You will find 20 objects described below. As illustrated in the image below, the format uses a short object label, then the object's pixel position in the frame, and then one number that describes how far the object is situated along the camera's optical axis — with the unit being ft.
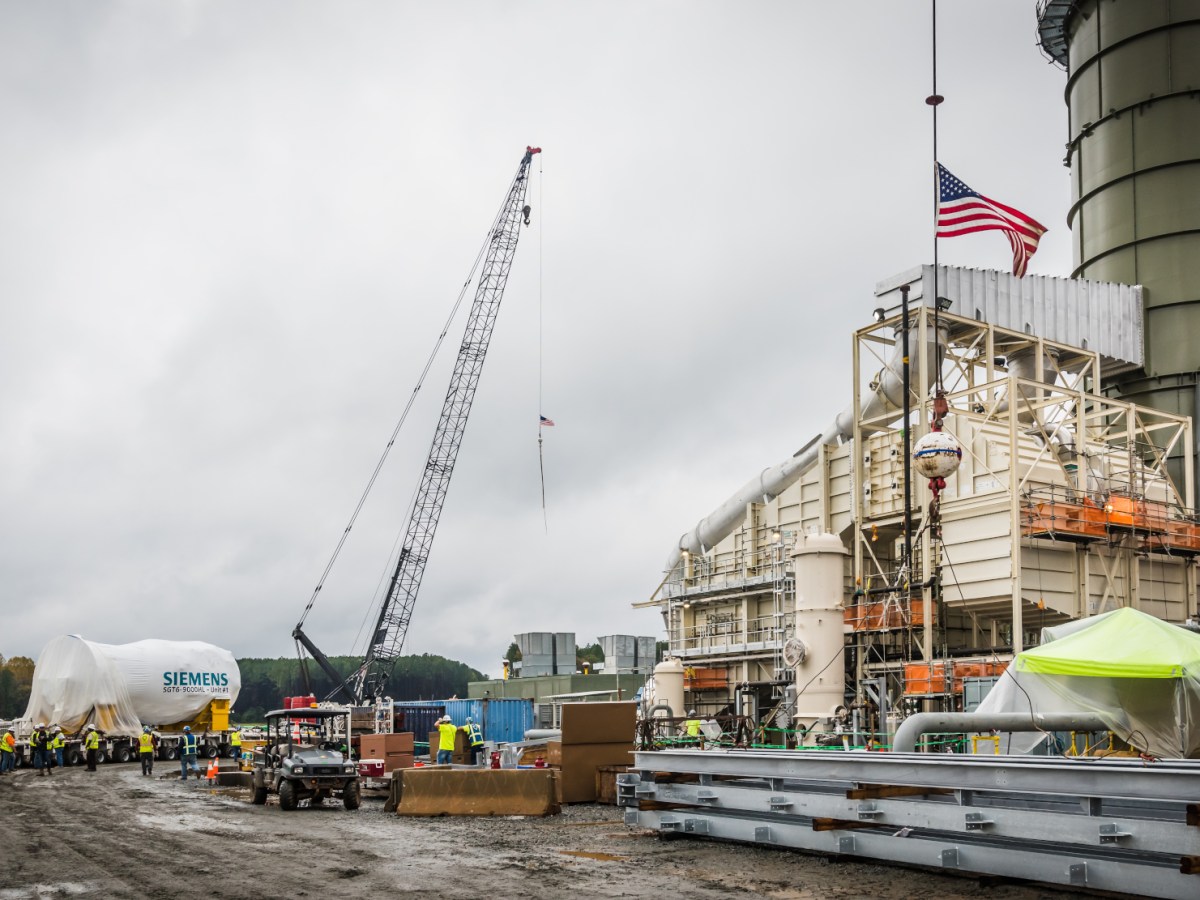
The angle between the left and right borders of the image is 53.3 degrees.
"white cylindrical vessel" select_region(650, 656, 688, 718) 137.80
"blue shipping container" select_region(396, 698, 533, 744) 152.76
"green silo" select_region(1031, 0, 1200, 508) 141.90
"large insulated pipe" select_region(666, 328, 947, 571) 125.18
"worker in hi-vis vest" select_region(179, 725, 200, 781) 115.75
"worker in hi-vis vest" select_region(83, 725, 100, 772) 131.23
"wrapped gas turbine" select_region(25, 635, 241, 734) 147.33
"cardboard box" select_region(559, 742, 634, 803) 74.02
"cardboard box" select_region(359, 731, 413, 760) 96.37
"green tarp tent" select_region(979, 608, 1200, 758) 59.31
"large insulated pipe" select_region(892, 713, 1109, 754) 52.24
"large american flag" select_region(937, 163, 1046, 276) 113.50
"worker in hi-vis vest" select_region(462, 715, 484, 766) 103.40
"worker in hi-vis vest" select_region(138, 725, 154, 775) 121.80
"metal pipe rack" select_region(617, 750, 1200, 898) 33.24
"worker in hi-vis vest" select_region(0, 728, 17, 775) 129.70
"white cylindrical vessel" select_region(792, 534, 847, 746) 104.94
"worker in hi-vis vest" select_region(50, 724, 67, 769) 135.85
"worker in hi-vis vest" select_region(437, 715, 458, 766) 97.86
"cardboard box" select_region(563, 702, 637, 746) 73.82
